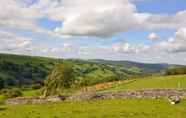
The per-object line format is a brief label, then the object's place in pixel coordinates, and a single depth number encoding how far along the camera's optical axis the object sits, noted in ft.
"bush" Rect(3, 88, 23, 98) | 268.00
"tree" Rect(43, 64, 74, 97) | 211.61
